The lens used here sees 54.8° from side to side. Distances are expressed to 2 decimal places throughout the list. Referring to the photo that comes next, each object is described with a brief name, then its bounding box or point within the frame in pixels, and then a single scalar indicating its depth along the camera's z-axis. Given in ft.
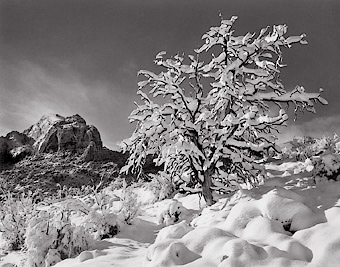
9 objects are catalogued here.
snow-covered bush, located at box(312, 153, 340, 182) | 20.11
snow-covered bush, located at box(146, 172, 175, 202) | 33.88
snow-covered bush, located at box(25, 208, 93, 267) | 18.71
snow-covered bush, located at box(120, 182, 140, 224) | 23.99
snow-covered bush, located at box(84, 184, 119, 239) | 21.76
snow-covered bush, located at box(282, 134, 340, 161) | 30.91
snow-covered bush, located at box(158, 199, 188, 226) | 23.35
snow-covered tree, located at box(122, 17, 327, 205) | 22.02
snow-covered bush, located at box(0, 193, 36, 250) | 25.20
